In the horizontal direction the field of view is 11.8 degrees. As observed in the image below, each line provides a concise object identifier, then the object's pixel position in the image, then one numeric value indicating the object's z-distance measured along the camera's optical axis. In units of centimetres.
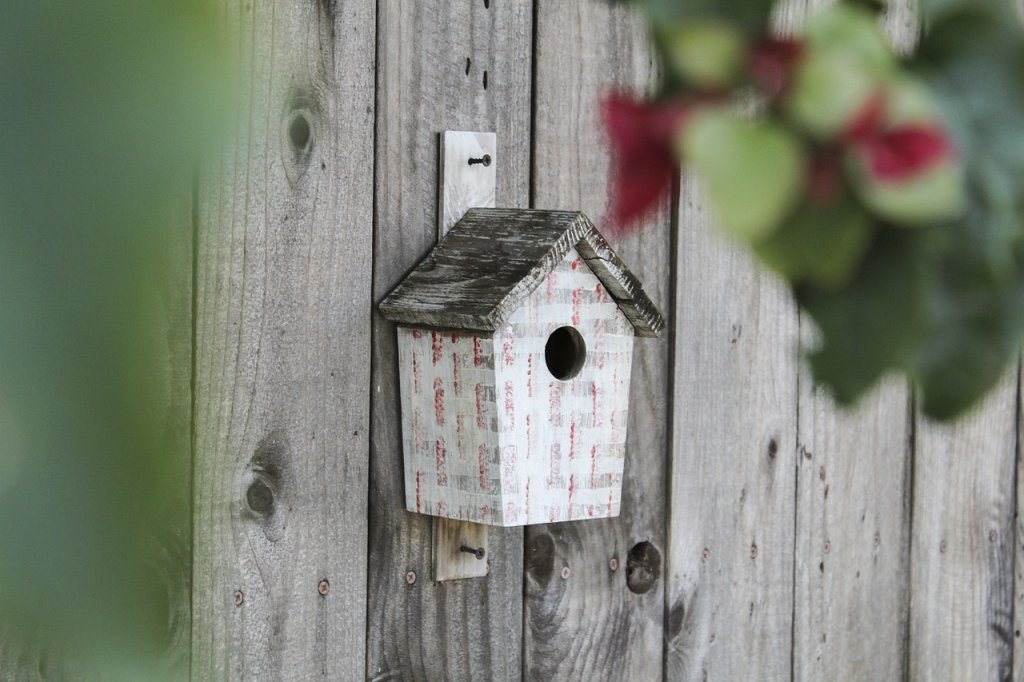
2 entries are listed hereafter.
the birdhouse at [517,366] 316
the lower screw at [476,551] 325
